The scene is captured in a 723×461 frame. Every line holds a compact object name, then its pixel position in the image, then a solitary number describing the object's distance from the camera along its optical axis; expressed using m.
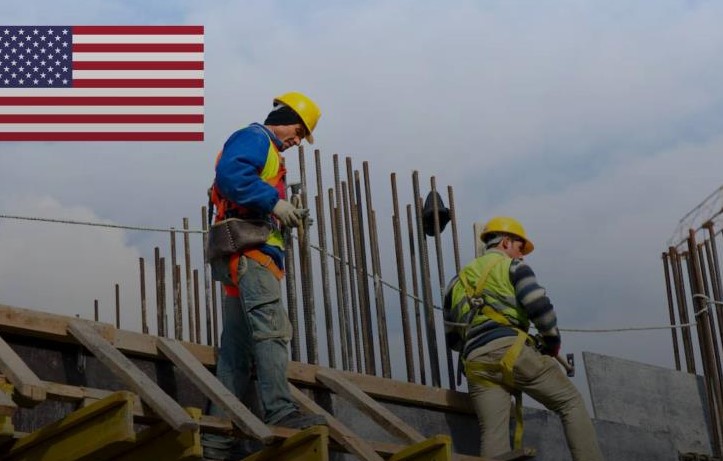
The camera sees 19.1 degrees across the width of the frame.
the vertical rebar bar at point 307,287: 14.56
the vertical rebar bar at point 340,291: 15.30
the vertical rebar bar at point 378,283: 15.48
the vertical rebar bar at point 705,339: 18.58
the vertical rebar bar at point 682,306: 20.11
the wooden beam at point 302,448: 10.00
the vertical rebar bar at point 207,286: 17.25
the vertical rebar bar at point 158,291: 18.02
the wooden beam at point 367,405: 11.89
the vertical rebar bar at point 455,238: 16.87
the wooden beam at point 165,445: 9.66
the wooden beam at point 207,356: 10.90
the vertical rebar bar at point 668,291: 20.91
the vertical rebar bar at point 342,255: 15.44
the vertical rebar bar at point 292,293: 14.63
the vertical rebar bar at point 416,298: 15.76
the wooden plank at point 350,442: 10.66
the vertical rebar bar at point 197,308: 19.09
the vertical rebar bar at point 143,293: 19.96
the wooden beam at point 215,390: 10.10
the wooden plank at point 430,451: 10.74
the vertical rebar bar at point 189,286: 18.58
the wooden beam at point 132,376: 9.54
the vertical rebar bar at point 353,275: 15.51
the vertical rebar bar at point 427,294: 15.71
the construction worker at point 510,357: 13.68
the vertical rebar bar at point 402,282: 15.62
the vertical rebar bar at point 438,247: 16.36
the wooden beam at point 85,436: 9.24
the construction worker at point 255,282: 11.21
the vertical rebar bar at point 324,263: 15.06
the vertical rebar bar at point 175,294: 18.26
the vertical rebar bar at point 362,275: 15.53
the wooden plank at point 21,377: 9.14
